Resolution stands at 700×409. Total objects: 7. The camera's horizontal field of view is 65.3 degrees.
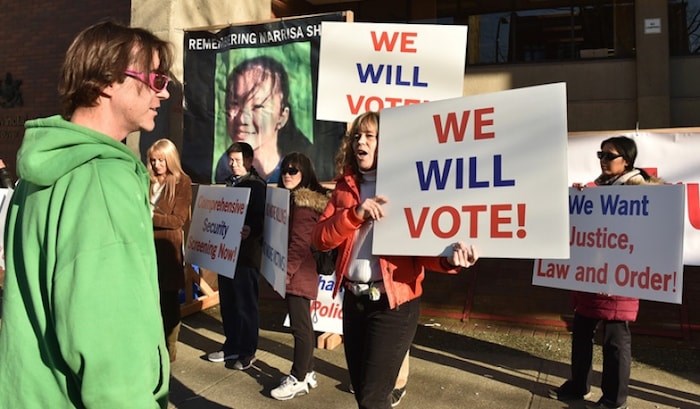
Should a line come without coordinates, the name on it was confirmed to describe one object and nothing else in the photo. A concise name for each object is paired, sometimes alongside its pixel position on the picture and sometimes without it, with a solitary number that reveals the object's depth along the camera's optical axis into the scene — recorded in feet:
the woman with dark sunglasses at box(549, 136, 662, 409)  12.21
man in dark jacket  15.21
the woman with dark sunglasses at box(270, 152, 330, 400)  13.57
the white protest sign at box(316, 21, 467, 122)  11.98
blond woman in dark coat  14.61
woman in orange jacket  8.62
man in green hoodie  3.97
